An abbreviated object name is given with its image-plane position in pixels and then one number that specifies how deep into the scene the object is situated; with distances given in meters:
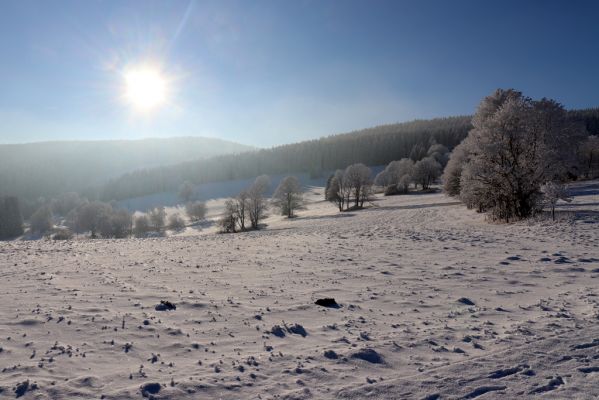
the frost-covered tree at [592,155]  77.37
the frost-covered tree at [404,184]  88.19
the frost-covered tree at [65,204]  133.75
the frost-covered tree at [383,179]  105.26
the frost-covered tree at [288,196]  72.38
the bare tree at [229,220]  60.47
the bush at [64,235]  74.64
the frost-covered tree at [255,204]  62.66
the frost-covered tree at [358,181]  69.62
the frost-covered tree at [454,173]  45.46
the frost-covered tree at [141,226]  85.56
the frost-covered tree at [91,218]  78.06
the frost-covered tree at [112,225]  76.06
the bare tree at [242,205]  61.91
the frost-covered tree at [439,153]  118.23
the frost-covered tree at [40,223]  98.31
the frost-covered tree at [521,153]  26.38
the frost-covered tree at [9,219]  92.00
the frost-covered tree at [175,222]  86.76
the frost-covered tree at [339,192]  70.81
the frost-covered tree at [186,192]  126.38
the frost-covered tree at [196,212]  95.44
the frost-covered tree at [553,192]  23.69
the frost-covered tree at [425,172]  87.94
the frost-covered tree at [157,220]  88.50
